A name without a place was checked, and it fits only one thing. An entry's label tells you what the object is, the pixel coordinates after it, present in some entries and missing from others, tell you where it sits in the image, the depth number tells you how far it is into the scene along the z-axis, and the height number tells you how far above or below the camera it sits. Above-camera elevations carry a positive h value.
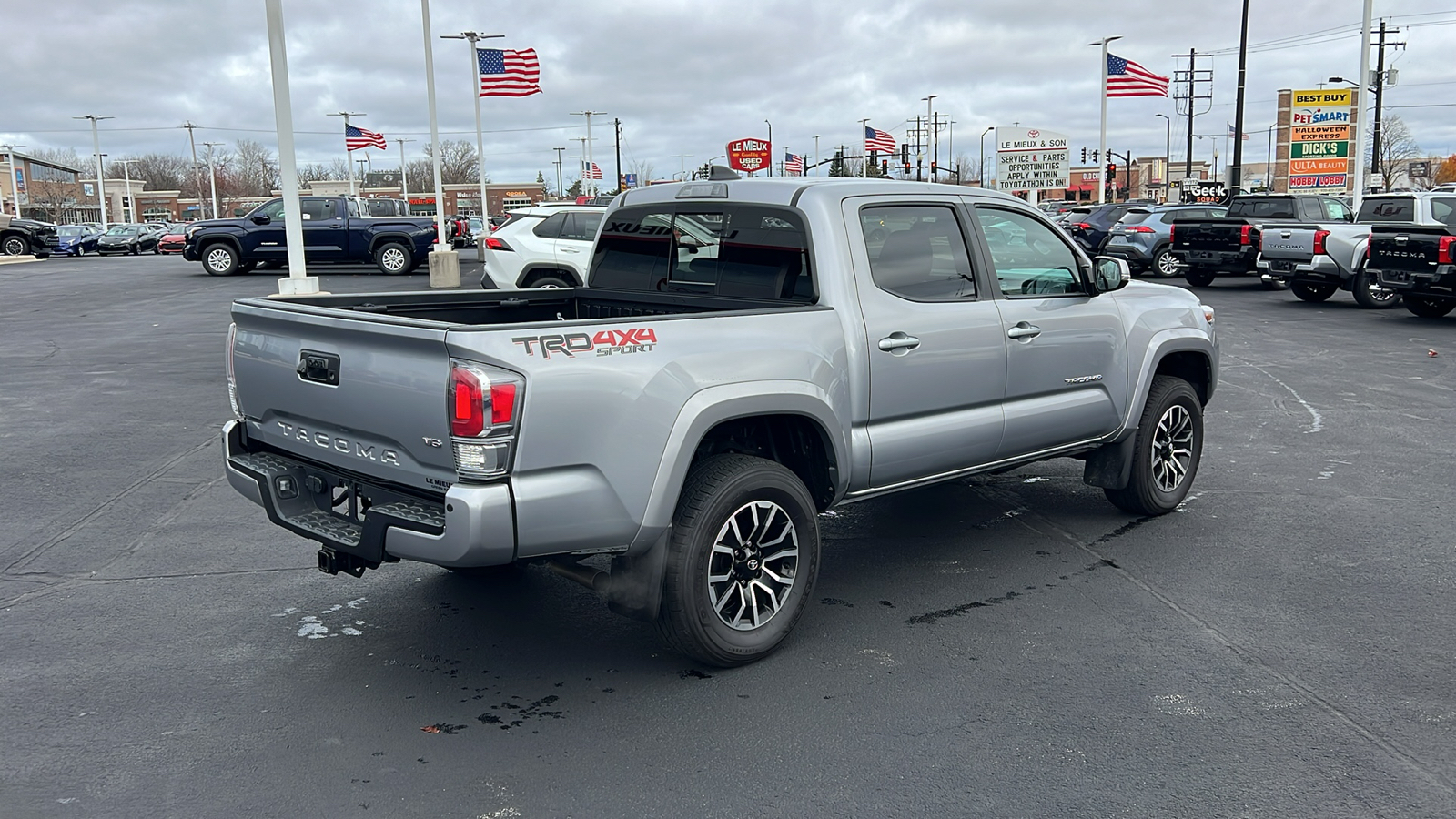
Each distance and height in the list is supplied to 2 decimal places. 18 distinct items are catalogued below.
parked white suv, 17.11 -0.26
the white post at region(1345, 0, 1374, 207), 31.31 +2.83
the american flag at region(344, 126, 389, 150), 42.72 +3.69
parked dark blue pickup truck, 25.62 -0.05
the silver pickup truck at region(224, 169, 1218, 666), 3.74 -0.65
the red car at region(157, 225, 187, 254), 45.41 -0.08
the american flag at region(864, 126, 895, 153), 44.24 +3.27
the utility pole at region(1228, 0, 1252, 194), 36.66 +2.90
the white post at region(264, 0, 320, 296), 16.11 +1.06
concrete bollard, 23.28 -0.73
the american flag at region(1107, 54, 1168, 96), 38.50 +4.69
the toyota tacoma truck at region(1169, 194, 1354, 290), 21.66 -0.30
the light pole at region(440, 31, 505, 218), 34.31 +5.20
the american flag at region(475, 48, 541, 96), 31.27 +4.48
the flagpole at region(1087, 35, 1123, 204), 46.06 +2.72
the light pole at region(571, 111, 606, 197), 65.35 +3.76
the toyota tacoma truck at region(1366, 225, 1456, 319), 15.77 -0.73
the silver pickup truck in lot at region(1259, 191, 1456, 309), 17.41 -0.61
